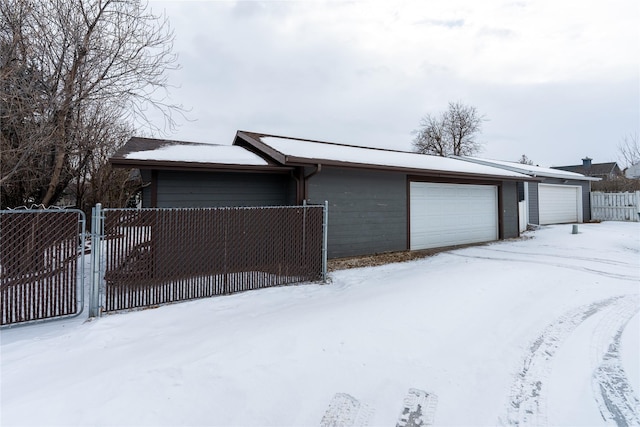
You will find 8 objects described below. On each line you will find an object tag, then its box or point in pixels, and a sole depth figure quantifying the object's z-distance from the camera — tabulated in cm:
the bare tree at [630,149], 1566
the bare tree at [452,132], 3334
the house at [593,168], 3341
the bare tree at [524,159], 4528
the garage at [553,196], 1523
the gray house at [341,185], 686
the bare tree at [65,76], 738
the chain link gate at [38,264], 389
